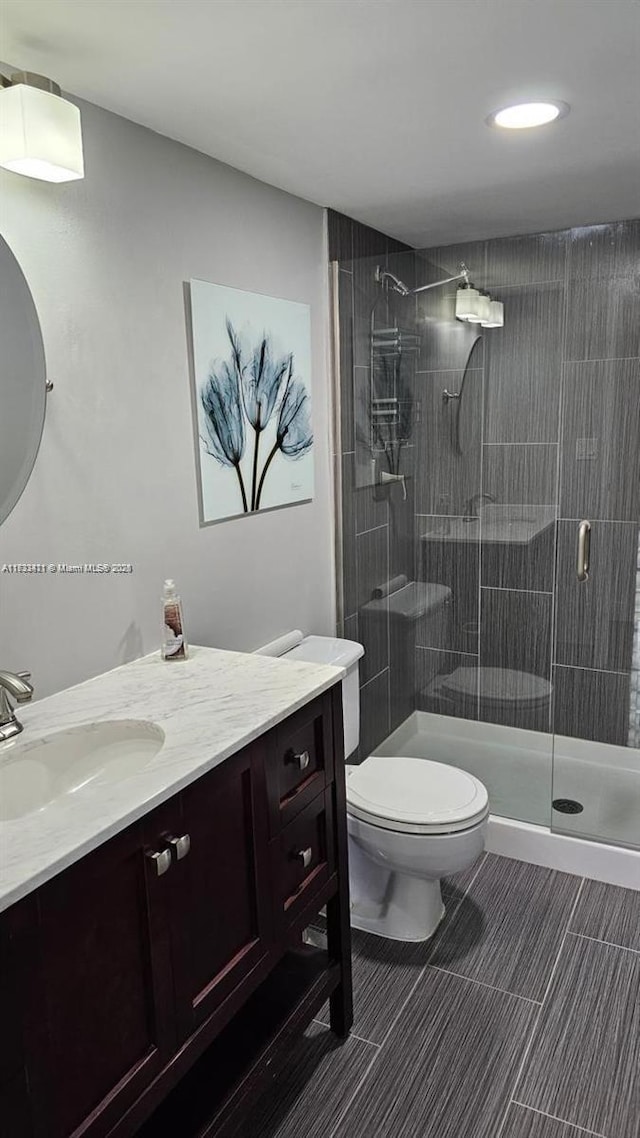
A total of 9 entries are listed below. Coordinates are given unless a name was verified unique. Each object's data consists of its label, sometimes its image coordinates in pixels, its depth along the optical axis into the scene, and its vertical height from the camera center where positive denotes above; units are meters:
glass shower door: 3.00 -0.55
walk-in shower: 3.03 -0.37
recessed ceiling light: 1.89 +0.73
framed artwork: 2.21 +0.08
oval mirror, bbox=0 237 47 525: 1.63 +0.11
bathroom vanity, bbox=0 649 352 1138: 1.16 -0.82
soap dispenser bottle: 2.01 -0.50
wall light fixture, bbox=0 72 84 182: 1.46 +0.56
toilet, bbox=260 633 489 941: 2.27 -1.13
